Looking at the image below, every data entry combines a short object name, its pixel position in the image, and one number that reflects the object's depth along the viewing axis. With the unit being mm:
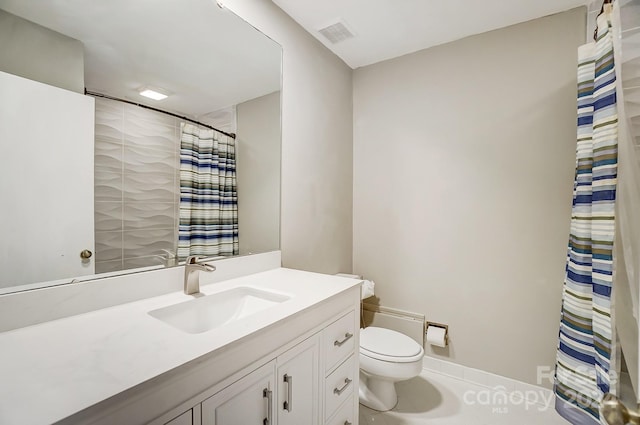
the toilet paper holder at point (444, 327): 2106
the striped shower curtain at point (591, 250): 1104
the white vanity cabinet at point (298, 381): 750
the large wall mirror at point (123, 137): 866
